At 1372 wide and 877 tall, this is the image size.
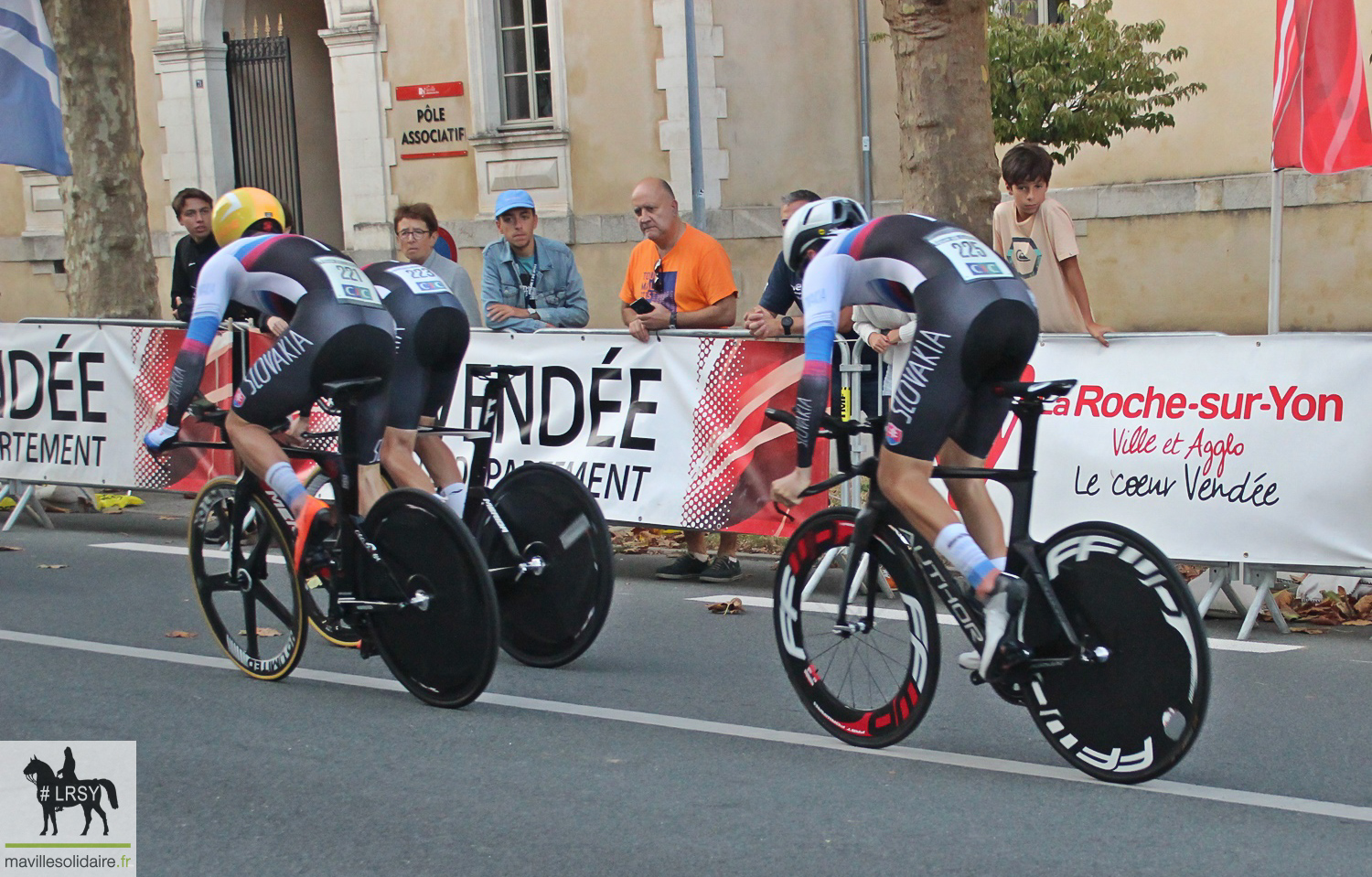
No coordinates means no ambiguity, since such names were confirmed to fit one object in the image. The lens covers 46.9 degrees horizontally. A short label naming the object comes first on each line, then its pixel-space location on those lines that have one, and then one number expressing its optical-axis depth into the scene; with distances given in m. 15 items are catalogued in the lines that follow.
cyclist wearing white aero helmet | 4.83
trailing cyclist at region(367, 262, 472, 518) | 6.35
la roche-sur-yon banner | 6.73
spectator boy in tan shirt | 7.97
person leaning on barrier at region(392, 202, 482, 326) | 8.83
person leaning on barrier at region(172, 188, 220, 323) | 10.79
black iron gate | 23.42
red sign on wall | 22.08
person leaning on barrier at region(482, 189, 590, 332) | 9.27
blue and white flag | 10.27
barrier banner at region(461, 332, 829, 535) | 8.16
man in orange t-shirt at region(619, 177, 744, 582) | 8.70
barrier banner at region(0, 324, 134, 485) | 10.29
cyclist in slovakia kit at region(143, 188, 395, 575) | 5.82
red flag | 8.53
